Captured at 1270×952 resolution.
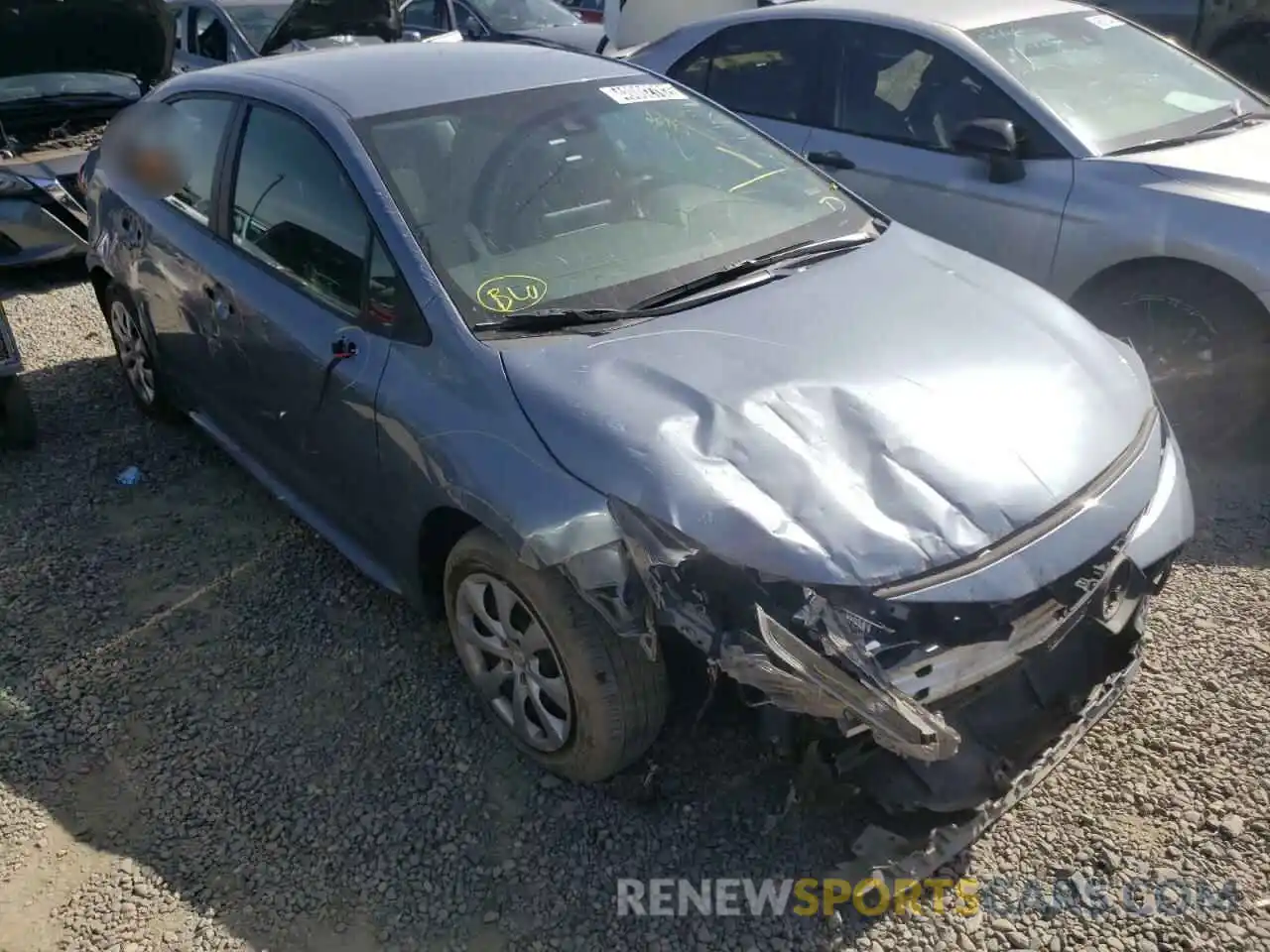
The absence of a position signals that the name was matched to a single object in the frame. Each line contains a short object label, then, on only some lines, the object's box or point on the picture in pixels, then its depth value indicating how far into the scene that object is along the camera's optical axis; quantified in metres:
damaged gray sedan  2.27
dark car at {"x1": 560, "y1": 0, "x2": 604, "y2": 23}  13.10
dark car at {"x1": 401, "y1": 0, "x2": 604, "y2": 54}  10.57
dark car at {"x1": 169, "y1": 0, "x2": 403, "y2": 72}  7.89
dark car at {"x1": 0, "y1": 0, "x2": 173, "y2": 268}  6.23
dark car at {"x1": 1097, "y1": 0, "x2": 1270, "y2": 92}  7.69
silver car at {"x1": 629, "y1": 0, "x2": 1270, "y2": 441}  4.04
